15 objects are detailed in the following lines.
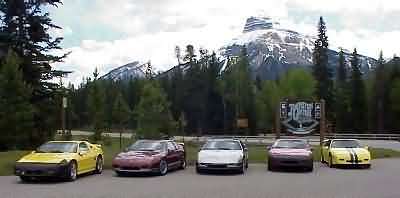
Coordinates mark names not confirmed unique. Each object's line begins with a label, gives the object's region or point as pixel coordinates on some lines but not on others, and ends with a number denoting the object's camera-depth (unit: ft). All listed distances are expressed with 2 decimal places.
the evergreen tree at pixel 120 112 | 191.11
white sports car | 69.05
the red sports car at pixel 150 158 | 66.39
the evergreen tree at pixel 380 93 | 304.91
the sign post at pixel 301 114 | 111.75
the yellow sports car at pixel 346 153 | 80.48
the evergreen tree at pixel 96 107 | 161.79
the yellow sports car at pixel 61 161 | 58.59
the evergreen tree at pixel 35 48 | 123.85
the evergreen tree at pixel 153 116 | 136.41
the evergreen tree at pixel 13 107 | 98.73
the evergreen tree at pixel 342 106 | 313.32
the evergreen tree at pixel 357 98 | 311.47
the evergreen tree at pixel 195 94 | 347.56
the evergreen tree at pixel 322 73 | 309.22
